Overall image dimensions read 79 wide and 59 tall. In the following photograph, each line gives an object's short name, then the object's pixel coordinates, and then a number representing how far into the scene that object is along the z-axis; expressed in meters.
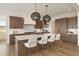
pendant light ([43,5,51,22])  1.86
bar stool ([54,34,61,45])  3.09
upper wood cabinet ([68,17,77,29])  3.35
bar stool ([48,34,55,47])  2.81
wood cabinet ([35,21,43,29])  3.20
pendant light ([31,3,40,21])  1.63
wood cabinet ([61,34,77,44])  3.30
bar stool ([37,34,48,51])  2.46
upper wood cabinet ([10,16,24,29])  3.11
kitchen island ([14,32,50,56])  2.10
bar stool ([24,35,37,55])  2.08
